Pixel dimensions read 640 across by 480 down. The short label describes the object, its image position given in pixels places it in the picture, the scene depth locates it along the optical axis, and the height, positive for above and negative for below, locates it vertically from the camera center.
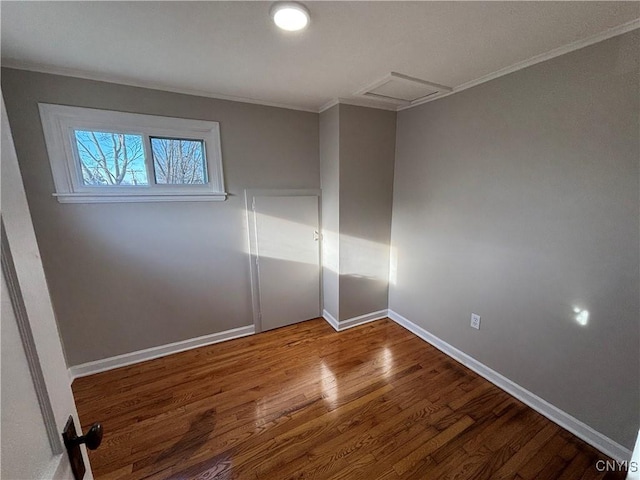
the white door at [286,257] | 2.62 -0.73
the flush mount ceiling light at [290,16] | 1.16 +0.74
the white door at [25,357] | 0.47 -0.32
